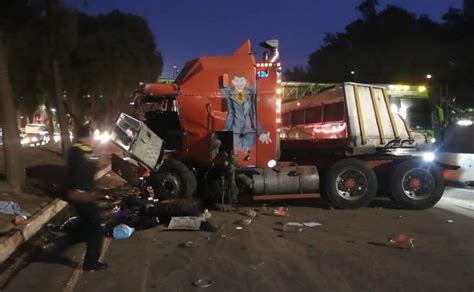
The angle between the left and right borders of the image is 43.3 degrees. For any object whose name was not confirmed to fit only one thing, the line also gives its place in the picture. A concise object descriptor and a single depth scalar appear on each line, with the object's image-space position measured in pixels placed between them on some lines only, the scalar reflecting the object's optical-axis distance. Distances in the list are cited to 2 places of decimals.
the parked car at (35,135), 52.66
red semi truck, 11.56
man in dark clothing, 6.88
